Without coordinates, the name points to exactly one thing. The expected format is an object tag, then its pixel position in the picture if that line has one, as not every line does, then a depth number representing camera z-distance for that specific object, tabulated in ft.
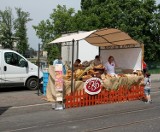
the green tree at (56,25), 145.13
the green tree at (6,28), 193.16
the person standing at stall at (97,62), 48.63
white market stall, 48.24
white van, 53.16
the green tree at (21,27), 202.53
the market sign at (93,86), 39.91
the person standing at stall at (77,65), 50.39
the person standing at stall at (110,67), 47.24
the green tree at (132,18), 141.33
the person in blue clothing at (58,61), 47.31
